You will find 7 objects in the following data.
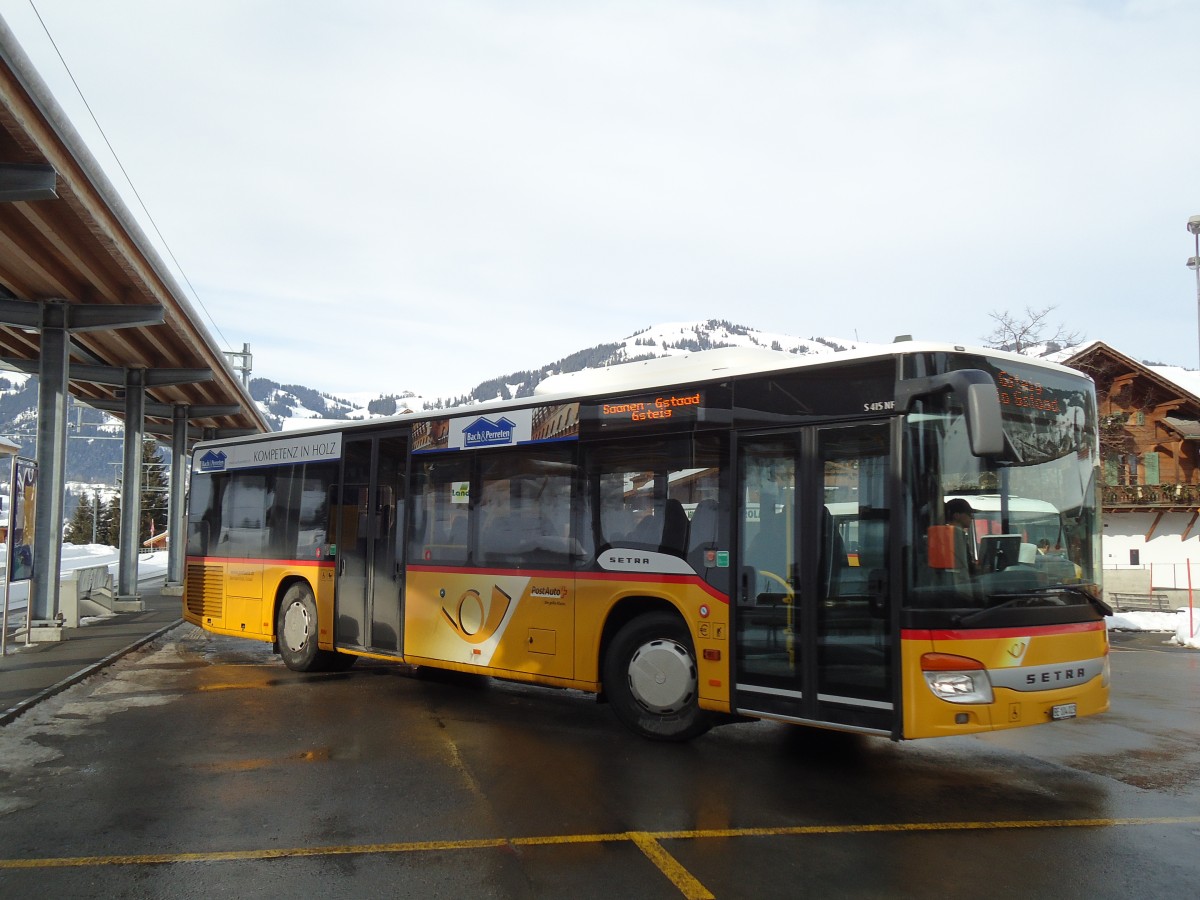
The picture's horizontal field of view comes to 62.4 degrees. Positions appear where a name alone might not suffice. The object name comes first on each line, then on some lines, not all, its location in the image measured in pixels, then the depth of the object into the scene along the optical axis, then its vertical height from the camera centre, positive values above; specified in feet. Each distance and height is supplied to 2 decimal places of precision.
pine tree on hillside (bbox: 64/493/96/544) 313.94 +0.16
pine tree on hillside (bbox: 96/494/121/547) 305.94 +0.34
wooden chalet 128.77 +13.39
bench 91.04 -6.88
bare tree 140.87 +27.04
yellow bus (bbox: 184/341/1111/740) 21.04 -0.38
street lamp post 100.99 +30.95
